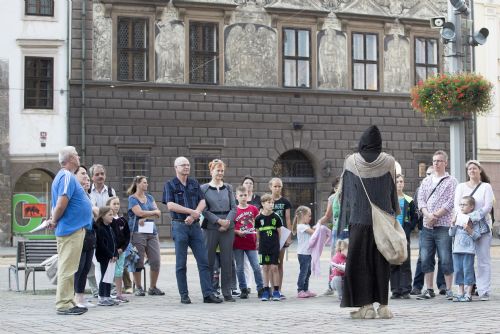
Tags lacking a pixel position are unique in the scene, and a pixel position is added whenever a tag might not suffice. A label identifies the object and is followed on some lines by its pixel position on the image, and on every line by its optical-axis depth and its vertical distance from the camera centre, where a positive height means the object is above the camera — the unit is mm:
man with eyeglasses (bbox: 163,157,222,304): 14609 -65
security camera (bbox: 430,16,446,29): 18906 +3469
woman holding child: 14414 +184
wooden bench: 17047 -500
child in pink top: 13922 -603
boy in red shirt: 15859 -280
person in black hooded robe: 11695 +10
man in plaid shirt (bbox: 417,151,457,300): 15125 +52
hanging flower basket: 18812 +2176
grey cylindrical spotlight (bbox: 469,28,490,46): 19172 +3246
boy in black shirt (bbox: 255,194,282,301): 15406 -303
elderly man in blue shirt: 12758 -113
